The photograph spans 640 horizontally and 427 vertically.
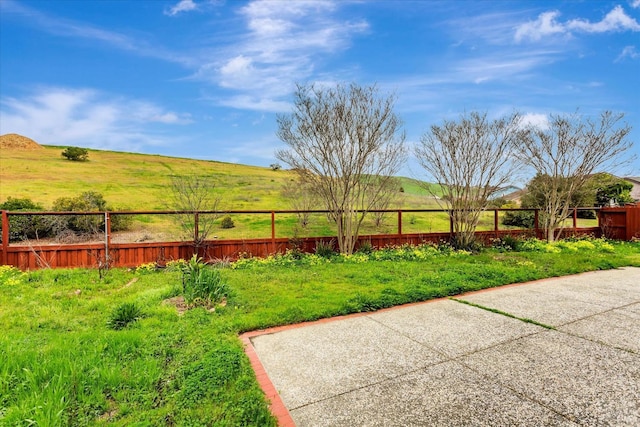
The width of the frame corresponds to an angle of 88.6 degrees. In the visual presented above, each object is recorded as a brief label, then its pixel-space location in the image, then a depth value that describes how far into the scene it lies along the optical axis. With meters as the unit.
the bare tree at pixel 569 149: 9.55
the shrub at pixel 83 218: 7.61
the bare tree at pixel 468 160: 8.04
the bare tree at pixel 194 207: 6.66
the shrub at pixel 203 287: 4.04
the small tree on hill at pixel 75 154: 31.05
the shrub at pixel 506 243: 8.46
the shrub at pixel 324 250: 7.30
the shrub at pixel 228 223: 11.90
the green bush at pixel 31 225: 7.88
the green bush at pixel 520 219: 11.66
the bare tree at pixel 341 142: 7.22
